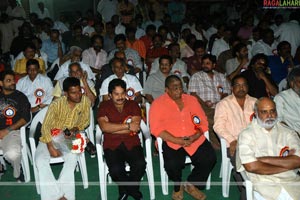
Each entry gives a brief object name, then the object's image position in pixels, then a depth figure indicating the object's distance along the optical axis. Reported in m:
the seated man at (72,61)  4.31
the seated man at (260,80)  3.67
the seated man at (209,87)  3.84
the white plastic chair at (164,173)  3.03
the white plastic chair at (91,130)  3.60
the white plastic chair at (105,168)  2.89
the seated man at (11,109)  3.25
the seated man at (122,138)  2.89
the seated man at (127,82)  3.81
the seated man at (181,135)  2.97
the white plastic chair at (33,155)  3.06
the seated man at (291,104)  3.00
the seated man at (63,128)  2.92
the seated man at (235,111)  3.00
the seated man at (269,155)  2.37
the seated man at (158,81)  3.91
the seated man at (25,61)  4.52
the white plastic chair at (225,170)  3.00
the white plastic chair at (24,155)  3.23
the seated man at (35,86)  3.89
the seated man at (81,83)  3.70
